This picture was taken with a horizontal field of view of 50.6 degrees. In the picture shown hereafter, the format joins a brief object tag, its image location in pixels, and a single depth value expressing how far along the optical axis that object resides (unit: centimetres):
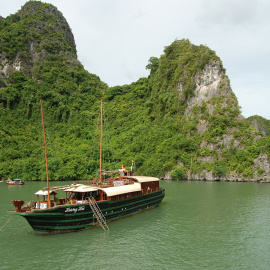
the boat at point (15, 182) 5686
